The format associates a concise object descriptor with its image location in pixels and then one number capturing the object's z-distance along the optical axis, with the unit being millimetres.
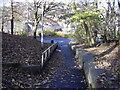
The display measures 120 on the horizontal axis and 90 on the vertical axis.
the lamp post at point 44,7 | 14520
